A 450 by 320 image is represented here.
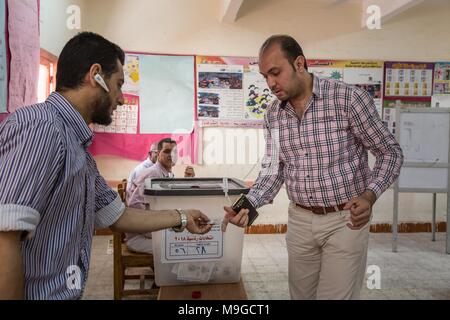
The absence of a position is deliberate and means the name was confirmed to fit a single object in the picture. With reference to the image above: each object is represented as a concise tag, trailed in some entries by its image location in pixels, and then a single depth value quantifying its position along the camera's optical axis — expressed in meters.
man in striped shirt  0.78
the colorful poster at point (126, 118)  4.37
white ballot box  1.80
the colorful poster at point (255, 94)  4.56
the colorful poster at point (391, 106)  4.79
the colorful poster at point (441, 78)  4.77
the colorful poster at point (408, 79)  4.73
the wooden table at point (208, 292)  1.75
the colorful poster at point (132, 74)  4.36
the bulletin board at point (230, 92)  4.51
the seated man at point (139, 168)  3.01
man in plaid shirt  1.50
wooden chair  2.36
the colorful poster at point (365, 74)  4.69
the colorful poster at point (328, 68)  4.64
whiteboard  4.06
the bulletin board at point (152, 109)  4.38
